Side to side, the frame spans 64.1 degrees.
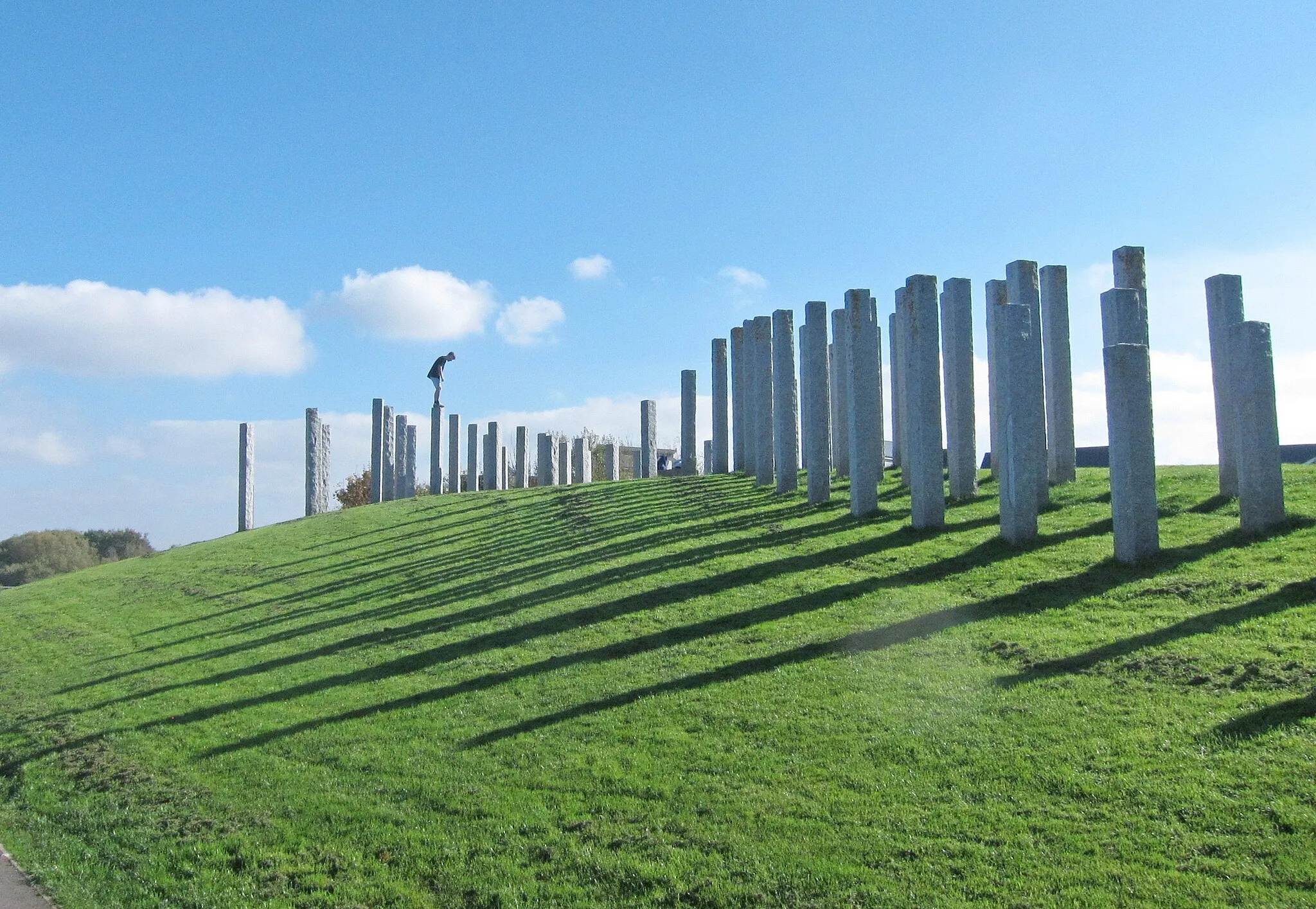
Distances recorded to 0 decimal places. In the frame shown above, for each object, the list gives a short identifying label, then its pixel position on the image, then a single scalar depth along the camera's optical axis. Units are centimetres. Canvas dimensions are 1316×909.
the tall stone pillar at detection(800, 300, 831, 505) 1767
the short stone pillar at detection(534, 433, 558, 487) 3406
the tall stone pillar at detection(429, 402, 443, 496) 3431
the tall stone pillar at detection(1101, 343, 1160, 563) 1098
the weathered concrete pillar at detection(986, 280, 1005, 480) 1577
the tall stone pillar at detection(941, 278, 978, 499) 1609
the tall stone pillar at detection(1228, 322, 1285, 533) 1124
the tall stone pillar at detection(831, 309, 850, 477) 2162
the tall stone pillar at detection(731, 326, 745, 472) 2448
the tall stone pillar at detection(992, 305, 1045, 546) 1247
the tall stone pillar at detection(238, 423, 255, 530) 3200
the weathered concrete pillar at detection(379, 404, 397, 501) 3397
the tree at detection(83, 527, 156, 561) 5481
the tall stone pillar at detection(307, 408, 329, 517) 3216
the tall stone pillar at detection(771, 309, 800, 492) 1978
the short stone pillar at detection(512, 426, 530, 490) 3506
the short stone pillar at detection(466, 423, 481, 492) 3422
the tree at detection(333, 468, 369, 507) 5328
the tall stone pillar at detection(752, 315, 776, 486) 2152
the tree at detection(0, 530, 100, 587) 5001
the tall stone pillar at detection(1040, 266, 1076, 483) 1594
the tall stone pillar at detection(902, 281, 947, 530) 1402
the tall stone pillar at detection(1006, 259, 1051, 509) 1633
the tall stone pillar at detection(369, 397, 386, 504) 3381
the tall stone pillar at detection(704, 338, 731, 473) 2591
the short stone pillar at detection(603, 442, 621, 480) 3531
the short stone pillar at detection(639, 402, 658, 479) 3338
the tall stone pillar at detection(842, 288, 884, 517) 1574
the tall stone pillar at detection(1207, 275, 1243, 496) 1288
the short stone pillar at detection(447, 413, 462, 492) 3434
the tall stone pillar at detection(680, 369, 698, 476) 2739
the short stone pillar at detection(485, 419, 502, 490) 3381
